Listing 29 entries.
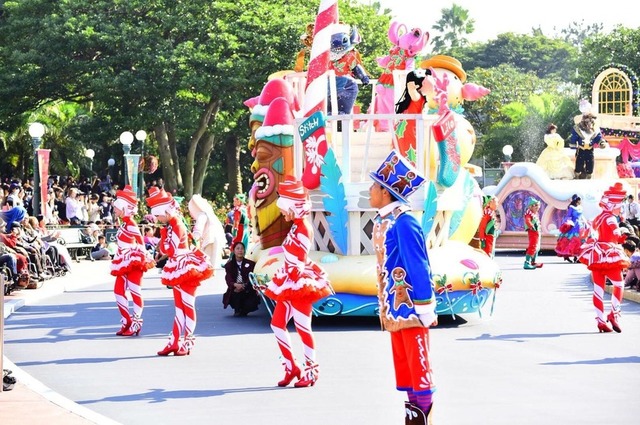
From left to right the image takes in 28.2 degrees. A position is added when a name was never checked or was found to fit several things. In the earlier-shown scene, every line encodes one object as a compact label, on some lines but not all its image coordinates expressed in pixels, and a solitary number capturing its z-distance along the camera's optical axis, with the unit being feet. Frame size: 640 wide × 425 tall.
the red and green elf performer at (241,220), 64.13
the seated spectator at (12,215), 71.10
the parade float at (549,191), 110.22
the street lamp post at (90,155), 169.17
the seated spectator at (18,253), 68.69
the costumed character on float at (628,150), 140.56
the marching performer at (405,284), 28.60
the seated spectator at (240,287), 59.67
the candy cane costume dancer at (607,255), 50.70
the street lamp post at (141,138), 119.65
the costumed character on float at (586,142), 116.26
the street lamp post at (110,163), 173.99
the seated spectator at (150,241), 92.39
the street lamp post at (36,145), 91.84
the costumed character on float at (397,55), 63.26
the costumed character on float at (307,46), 68.24
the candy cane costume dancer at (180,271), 45.06
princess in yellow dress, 118.73
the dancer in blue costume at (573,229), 96.68
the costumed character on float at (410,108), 54.60
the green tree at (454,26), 349.61
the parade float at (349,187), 53.88
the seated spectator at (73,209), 109.09
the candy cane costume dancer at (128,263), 51.47
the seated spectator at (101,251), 102.68
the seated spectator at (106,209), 117.47
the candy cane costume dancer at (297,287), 38.58
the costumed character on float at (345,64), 63.35
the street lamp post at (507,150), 138.41
